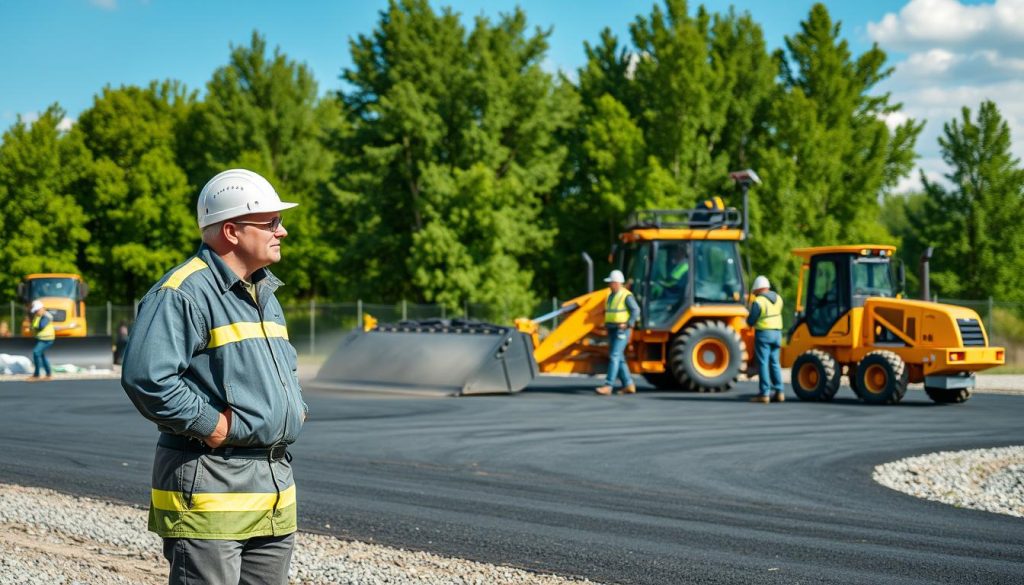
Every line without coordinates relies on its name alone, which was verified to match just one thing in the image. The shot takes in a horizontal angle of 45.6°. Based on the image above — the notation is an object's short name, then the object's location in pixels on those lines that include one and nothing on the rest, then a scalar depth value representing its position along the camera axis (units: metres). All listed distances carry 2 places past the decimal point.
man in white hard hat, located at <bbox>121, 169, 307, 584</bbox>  3.71
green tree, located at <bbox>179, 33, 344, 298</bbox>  56.72
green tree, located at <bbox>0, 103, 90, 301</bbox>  53.62
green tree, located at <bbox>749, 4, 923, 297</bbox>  44.50
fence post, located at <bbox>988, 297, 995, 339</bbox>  32.78
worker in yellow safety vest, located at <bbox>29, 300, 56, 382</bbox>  26.08
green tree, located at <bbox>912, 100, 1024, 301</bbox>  43.12
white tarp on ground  28.75
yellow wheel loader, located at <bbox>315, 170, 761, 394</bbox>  20.58
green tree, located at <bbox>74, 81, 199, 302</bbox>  54.41
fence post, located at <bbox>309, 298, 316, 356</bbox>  39.19
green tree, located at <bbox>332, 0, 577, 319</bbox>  44.75
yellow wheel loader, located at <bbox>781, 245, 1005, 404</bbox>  18.17
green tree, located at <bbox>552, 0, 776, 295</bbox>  46.78
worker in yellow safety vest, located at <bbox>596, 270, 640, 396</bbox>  19.62
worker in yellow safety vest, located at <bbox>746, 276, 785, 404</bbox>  18.52
